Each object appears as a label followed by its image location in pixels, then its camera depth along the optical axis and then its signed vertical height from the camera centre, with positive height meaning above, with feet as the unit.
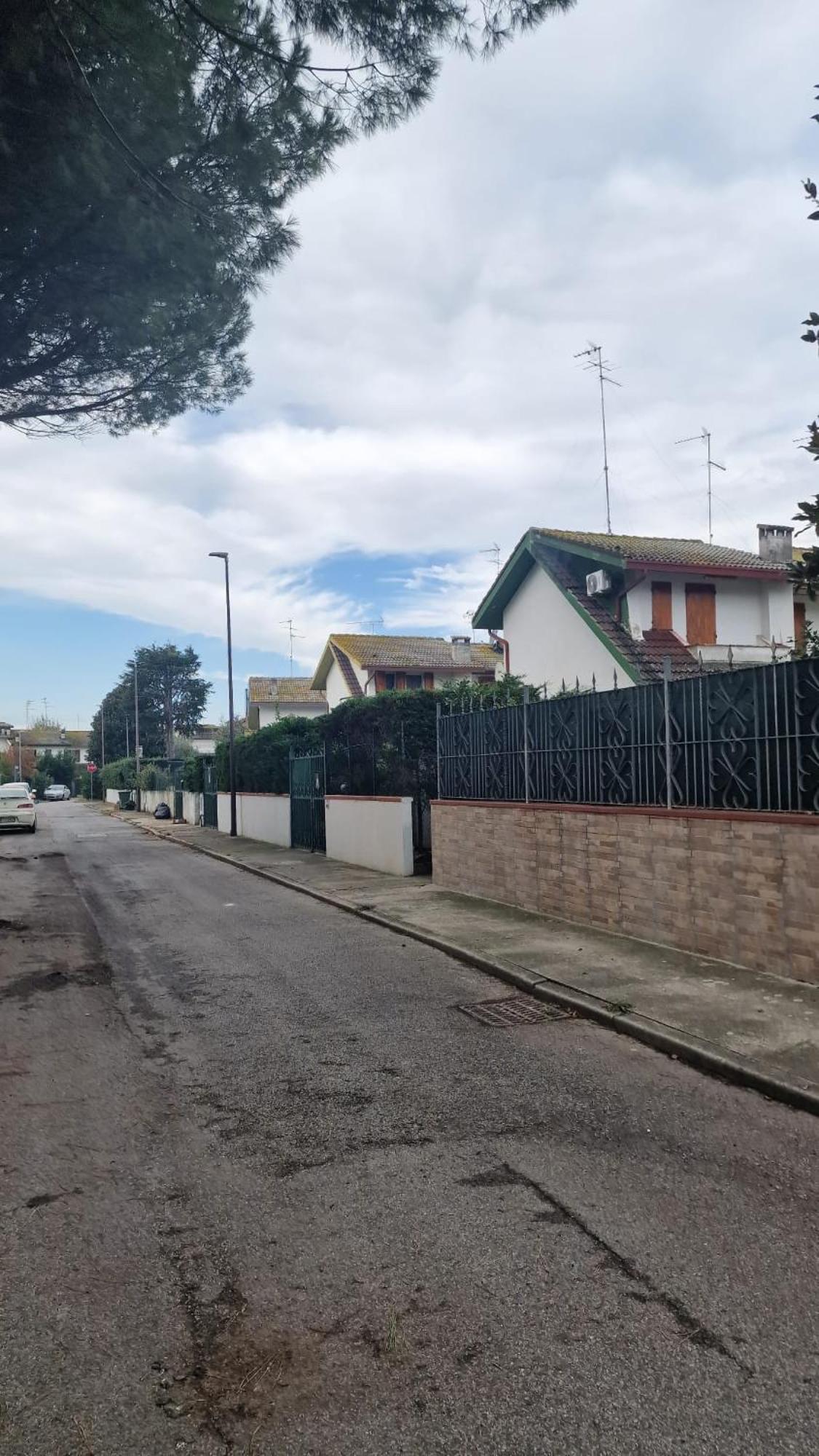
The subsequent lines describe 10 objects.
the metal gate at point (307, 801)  62.75 -2.73
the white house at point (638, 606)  65.10 +11.60
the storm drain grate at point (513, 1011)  20.83 -6.10
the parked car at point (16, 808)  100.53 -4.26
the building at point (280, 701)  176.76 +12.39
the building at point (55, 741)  405.59 +13.36
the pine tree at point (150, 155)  23.66 +18.35
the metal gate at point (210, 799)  100.48 -3.85
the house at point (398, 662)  125.29 +14.19
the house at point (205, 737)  270.05 +9.77
